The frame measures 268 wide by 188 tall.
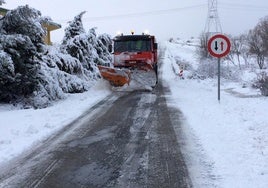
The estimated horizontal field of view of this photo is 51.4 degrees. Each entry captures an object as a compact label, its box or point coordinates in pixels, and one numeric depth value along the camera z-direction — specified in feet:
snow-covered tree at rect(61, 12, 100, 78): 47.48
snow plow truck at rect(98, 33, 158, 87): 41.52
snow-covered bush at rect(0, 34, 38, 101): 28.19
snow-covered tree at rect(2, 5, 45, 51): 29.39
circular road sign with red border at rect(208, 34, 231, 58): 27.95
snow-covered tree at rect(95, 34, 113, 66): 59.14
